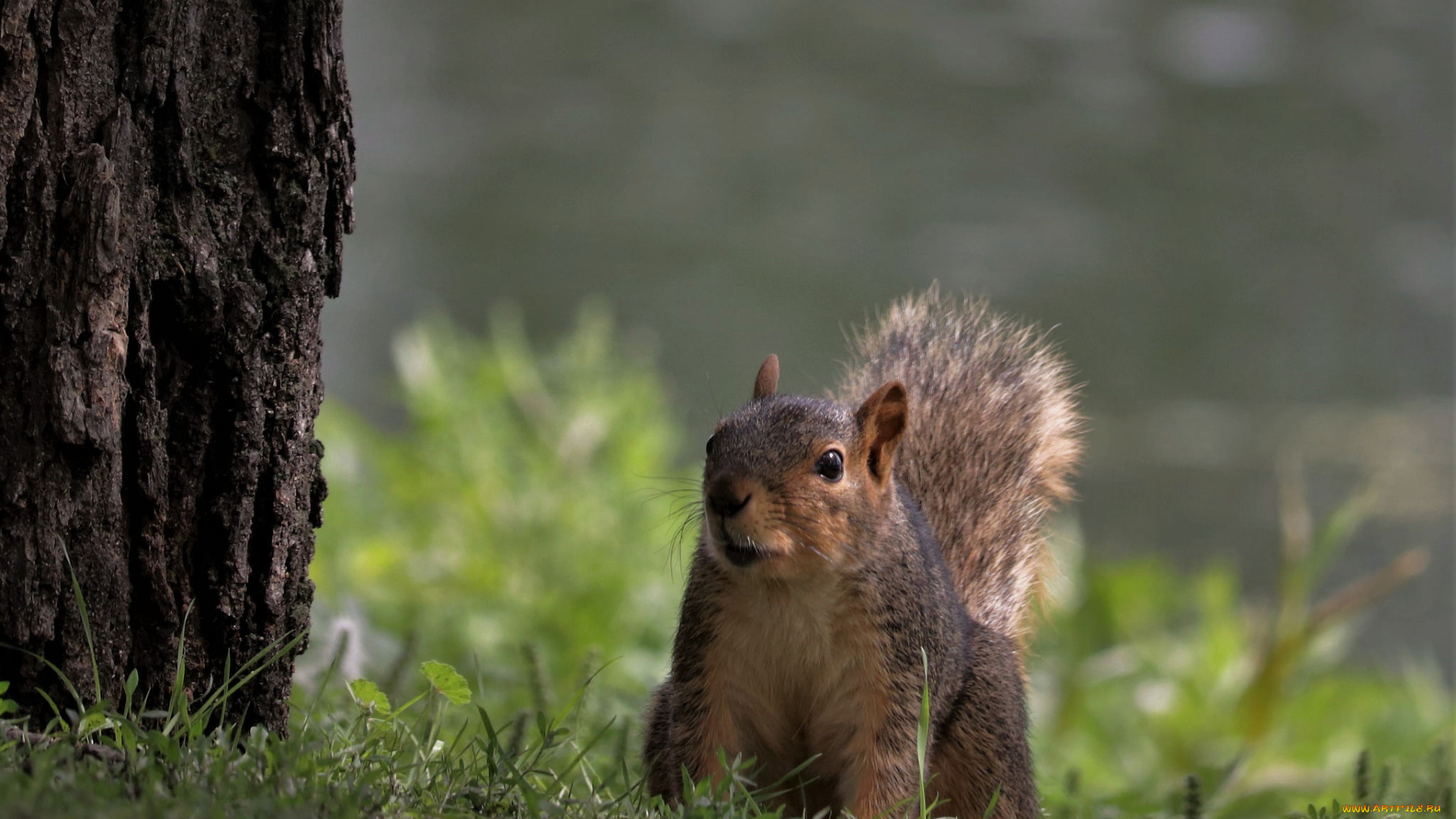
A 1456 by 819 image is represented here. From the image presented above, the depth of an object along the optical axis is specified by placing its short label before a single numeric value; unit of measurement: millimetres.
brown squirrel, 7183
